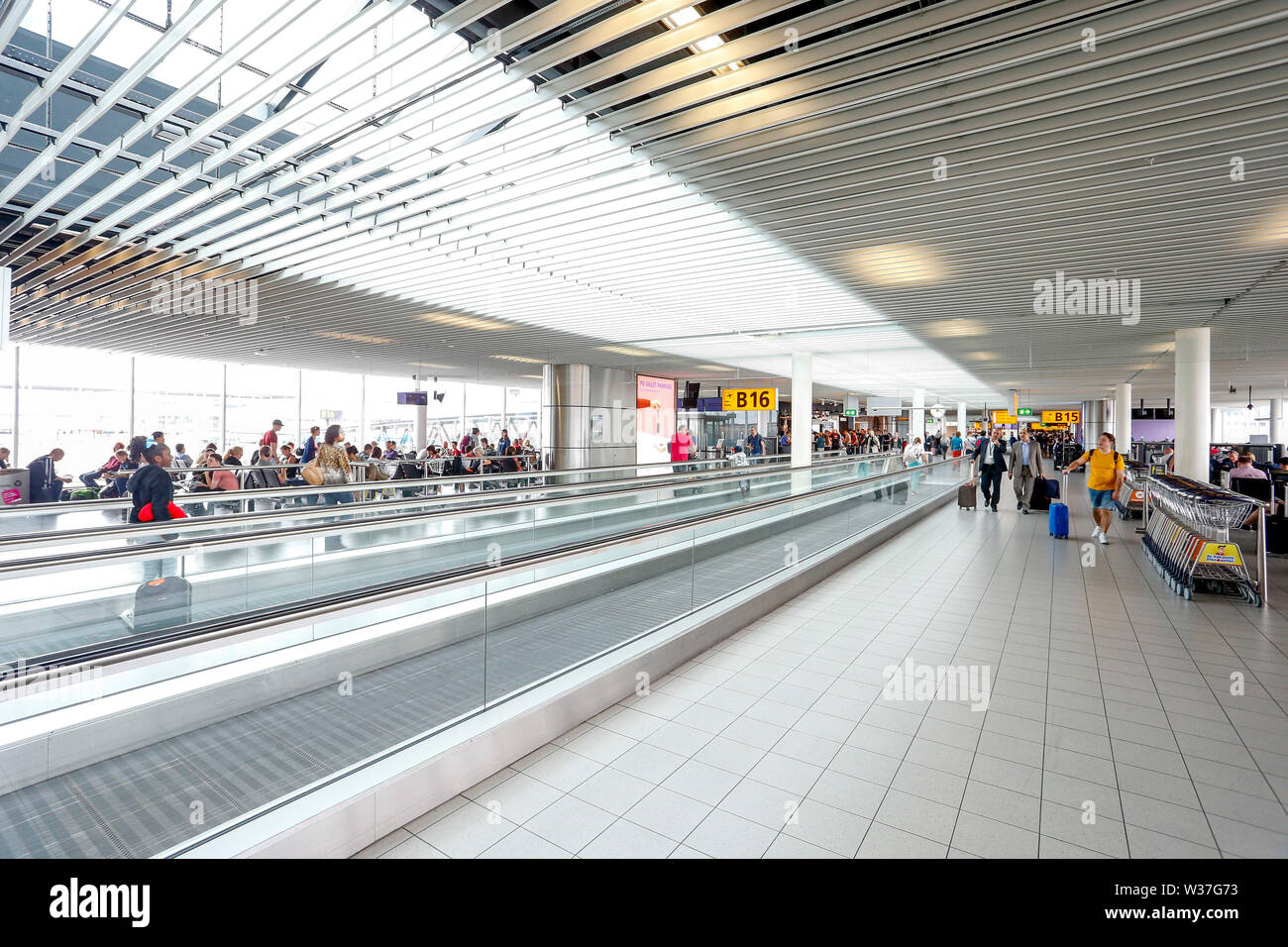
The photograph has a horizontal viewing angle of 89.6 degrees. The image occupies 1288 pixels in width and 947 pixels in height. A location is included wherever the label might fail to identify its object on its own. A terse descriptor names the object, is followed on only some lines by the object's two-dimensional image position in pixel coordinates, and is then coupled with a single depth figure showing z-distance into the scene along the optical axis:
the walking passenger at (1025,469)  13.41
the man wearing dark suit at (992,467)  13.98
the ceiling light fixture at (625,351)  16.36
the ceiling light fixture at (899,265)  7.78
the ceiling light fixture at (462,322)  12.49
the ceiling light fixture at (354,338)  15.04
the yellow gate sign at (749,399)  15.60
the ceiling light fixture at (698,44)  3.65
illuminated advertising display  21.70
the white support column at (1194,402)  11.55
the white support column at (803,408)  16.47
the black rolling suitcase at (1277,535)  8.98
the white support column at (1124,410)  24.55
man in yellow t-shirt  9.69
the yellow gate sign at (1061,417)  27.55
